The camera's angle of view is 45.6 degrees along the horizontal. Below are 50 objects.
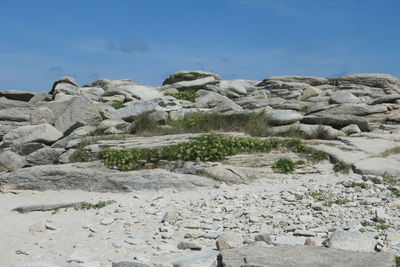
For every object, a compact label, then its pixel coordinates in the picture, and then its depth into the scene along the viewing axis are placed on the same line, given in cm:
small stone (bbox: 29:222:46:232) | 1076
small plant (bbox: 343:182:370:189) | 1234
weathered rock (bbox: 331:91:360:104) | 2494
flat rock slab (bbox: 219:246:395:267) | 713
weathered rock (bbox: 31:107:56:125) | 2248
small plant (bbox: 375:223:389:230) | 920
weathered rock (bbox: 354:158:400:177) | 1372
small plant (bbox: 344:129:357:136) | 1845
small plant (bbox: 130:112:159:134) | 1850
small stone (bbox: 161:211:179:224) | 1027
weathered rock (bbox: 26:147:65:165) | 1747
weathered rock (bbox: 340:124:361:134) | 1859
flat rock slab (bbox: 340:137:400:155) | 1581
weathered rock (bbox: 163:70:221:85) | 3634
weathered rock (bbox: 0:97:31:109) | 2770
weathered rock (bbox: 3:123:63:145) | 1958
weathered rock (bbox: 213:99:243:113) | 2042
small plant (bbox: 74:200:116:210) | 1240
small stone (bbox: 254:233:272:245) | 858
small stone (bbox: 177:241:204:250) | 872
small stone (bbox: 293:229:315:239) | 893
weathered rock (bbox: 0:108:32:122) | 2488
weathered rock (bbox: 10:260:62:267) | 754
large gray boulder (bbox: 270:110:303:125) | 1862
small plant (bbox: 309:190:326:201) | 1130
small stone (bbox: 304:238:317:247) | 833
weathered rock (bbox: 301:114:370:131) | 1908
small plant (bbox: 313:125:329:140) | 1742
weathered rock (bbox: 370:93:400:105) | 2383
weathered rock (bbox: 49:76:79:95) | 3094
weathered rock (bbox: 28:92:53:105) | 2930
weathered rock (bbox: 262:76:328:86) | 3438
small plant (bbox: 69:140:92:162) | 1609
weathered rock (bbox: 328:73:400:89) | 3216
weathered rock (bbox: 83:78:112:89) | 3809
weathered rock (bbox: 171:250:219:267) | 762
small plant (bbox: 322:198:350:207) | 1086
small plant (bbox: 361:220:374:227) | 944
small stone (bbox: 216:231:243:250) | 839
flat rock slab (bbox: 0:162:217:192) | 1370
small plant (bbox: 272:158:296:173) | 1438
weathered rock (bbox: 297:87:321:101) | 2834
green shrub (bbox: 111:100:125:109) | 2653
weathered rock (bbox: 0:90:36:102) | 3026
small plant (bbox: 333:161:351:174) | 1418
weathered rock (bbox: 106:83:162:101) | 2978
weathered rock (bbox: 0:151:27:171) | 1788
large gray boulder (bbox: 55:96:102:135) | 2056
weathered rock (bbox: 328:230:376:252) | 805
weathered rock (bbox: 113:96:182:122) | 2135
